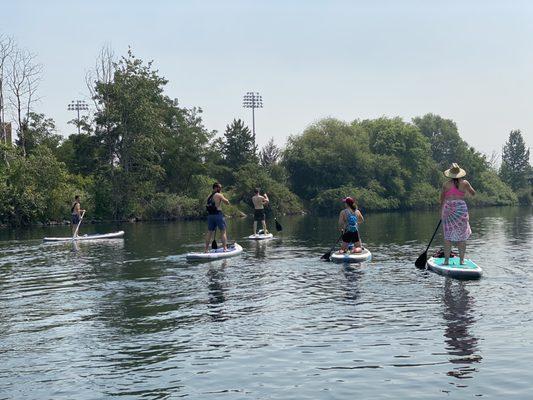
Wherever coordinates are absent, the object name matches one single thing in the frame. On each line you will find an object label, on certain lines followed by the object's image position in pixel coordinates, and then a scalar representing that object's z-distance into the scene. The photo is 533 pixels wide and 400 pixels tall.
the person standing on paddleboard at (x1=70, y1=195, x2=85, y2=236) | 32.81
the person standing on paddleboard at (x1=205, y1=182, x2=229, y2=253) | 22.33
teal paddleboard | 16.31
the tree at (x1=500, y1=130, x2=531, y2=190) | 141.25
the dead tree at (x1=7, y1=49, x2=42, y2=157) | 66.81
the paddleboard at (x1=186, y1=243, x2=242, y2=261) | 21.48
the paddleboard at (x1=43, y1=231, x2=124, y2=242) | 32.19
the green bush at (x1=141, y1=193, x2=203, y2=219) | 66.91
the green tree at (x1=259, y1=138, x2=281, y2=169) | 98.81
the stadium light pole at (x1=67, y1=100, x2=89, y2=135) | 112.75
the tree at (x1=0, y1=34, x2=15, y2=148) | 65.25
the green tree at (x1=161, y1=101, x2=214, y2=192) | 75.50
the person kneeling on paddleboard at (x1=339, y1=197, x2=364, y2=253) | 20.92
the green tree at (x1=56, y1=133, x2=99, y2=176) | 66.19
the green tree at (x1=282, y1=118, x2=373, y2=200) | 89.69
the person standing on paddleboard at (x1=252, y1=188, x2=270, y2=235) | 31.57
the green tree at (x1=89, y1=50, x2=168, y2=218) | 64.12
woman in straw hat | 17.05
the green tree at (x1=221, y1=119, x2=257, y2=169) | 92.16
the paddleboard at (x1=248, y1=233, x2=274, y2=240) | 30.75
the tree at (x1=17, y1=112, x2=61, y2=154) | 76.19
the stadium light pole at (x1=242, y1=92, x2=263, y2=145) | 114.75
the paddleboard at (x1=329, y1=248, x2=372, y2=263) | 20.26
